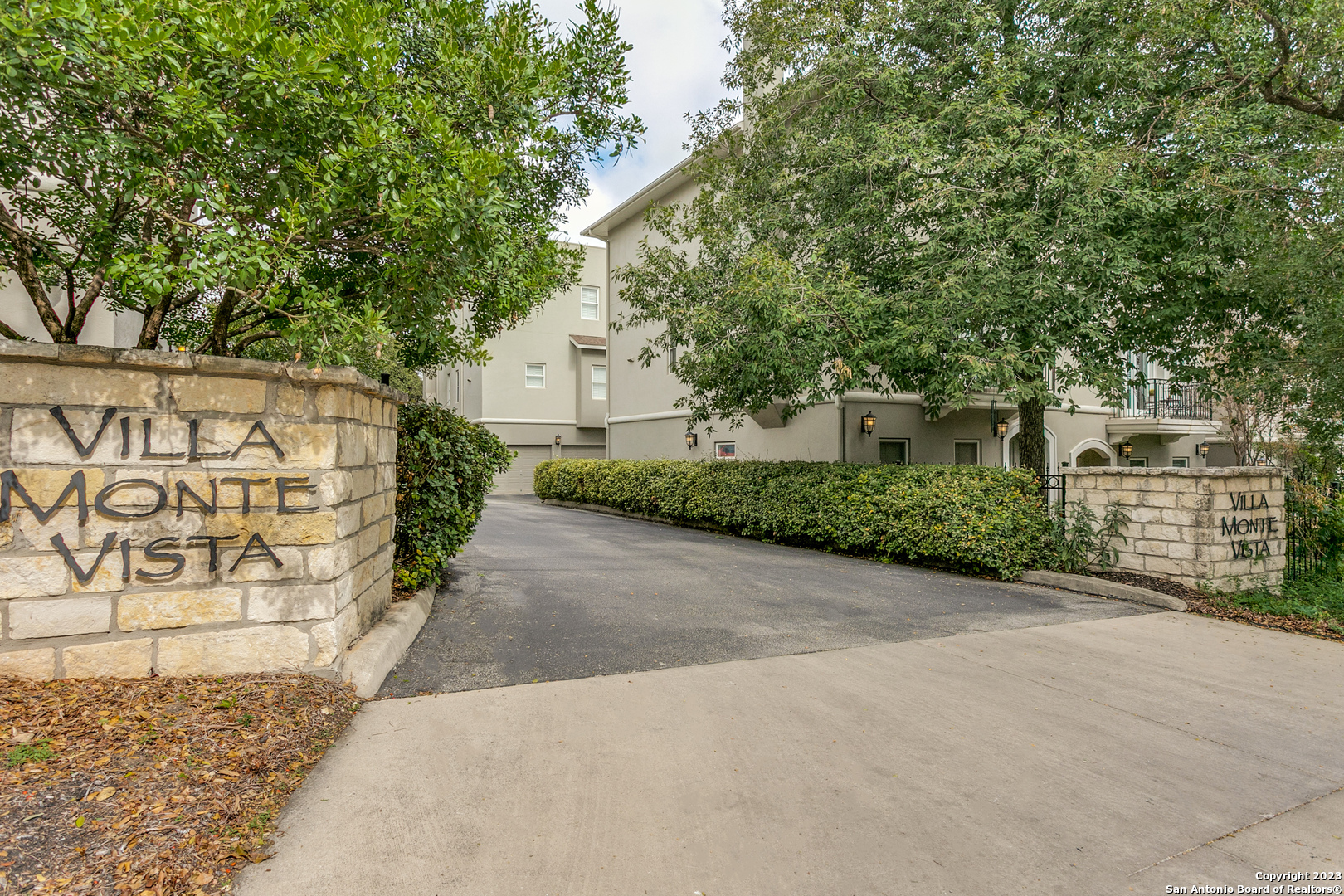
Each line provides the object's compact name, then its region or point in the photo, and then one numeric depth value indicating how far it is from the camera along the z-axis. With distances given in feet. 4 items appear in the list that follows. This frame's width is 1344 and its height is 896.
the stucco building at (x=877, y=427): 48.19
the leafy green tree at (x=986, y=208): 29.60
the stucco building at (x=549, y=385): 95.78
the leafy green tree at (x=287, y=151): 12.01
